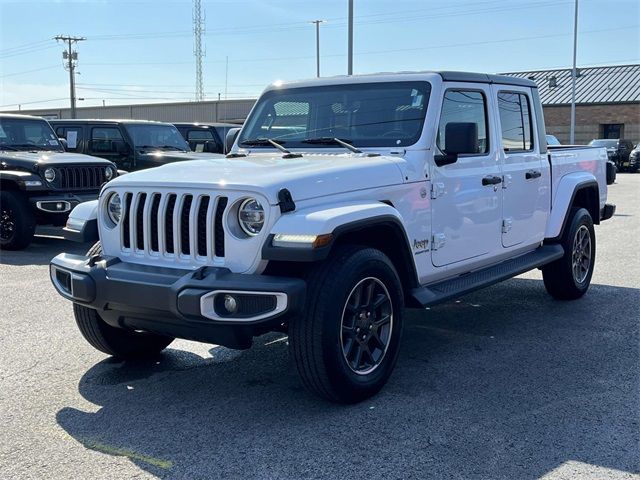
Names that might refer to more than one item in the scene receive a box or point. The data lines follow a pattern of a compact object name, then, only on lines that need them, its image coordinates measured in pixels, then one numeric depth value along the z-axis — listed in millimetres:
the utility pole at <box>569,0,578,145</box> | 39094
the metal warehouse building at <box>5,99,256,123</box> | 44528
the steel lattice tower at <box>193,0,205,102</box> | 65062
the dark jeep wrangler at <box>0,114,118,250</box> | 9867
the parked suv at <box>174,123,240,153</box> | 16734
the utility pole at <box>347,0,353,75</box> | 22672
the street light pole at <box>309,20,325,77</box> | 44997
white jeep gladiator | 3842
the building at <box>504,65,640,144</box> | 42625
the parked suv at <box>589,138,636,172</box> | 31703
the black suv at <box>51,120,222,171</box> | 13469
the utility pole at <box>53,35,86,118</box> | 53438
